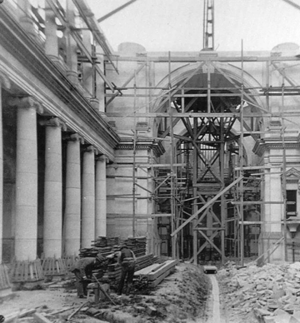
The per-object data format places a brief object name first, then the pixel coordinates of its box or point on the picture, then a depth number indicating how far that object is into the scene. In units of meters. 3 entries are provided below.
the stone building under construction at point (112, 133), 15.67
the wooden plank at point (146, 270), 16.74
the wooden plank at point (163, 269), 16.83
